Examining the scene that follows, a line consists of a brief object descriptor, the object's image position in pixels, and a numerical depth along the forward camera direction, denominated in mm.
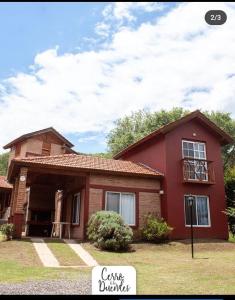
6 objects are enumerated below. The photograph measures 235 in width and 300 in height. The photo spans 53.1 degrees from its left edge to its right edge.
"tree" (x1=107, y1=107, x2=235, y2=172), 27001
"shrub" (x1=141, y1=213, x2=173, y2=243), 11243
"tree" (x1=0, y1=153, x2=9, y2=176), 41621
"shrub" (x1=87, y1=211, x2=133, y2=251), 9496
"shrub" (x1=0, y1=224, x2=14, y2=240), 9734
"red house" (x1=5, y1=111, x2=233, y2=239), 11559
